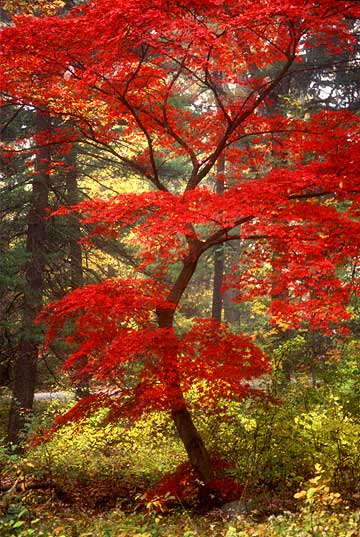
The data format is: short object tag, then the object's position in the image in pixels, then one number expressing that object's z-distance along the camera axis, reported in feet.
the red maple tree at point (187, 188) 21.13
